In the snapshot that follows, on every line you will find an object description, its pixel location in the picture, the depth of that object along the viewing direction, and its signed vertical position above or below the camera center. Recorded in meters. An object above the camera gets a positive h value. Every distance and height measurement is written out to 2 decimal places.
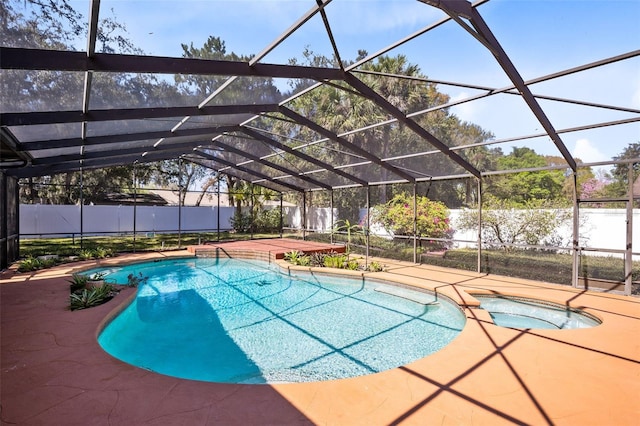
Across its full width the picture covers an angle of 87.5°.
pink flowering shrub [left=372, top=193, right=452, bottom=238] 11.48 -0.19
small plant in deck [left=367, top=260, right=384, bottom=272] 9.12 -1.55
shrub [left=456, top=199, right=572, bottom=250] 8.95 -0.26
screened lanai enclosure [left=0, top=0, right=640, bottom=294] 4.02 +1.92
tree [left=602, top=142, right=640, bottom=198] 6.93 +0.96
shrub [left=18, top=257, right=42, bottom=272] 8.33 -1.45
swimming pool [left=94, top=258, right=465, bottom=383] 4.28 -1.95
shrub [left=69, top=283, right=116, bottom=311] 5.43 -1.52
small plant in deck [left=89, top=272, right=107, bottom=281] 7.12 -1.48
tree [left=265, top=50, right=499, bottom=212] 8.16 +2.32
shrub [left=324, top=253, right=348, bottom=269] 9.70 -1.48
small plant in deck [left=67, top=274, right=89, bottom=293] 6.58 -1.48
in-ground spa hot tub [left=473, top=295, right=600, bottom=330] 5.55 -1.79
